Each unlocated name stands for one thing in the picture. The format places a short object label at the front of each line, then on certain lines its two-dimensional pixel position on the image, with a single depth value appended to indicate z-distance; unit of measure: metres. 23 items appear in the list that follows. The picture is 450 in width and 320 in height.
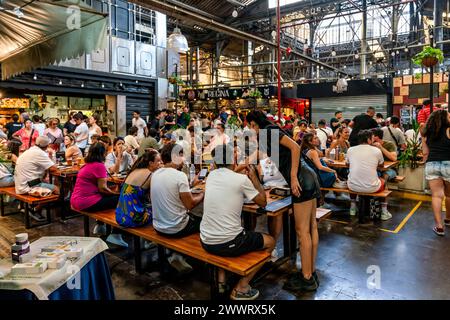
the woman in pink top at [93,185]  4.16
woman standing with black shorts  3.05
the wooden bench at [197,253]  2.68
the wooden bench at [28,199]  4.91
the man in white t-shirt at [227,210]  2.77
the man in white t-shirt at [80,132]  8.00
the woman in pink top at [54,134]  7.81
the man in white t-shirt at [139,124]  9.76
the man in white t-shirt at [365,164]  4.86
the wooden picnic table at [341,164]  5.67
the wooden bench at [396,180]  5.99
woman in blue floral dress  3.57
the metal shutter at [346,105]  12.74
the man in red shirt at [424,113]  7.89
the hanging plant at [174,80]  10.31
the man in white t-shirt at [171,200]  3.21
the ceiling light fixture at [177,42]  5.65
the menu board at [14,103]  12.30
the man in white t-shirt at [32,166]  5.18
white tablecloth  1.88
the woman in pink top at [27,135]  7.51
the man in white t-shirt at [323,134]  7.52
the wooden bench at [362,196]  4.91
